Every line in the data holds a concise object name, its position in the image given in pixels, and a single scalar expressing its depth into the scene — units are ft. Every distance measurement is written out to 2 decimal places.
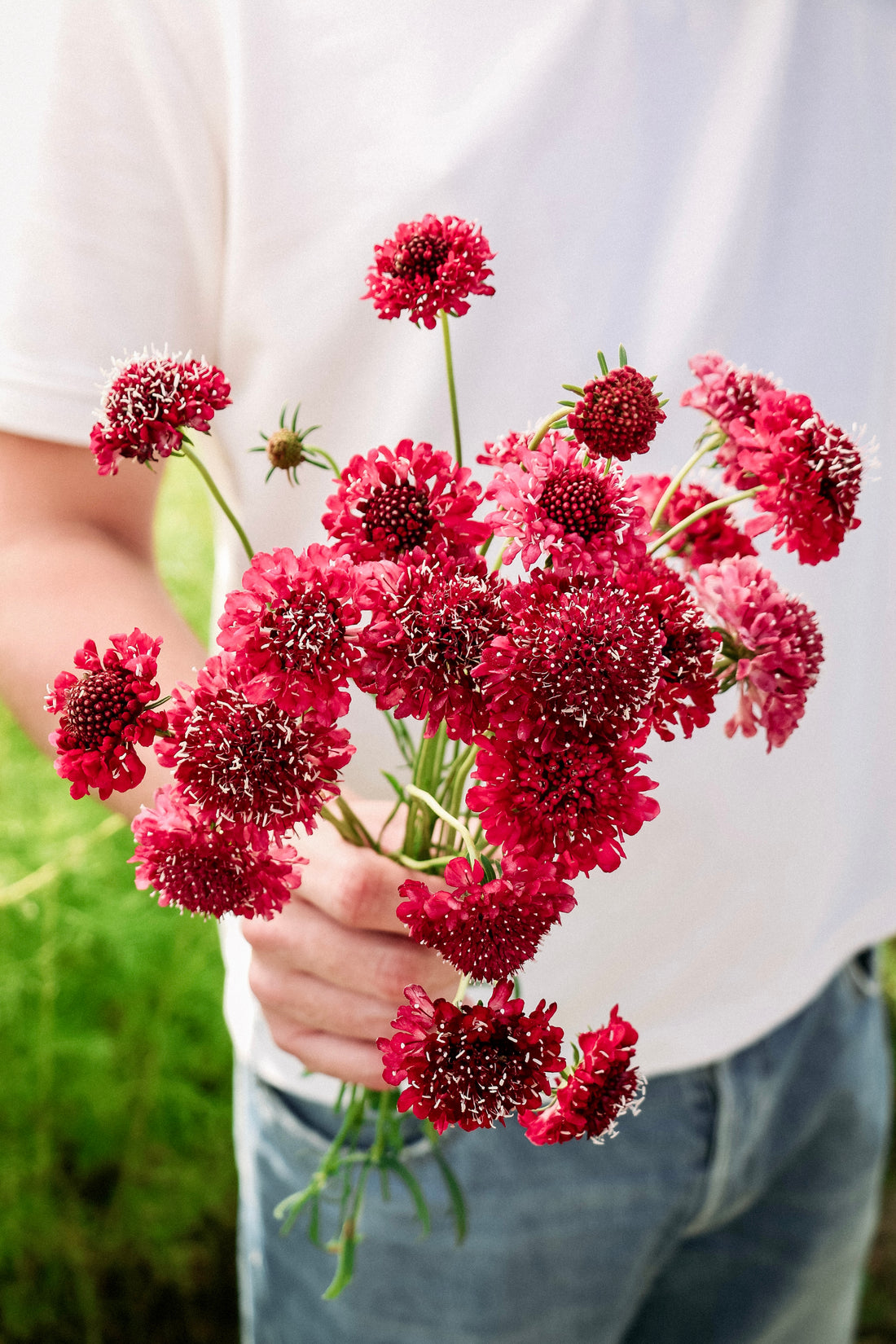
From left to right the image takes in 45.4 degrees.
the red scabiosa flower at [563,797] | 1.16
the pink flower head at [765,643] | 1.36
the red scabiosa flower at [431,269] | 1.41
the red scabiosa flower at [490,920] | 1.28
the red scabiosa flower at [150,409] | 1.33
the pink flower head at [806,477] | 1.28
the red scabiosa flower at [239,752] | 1.18
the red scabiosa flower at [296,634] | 1.15
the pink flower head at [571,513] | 1.19
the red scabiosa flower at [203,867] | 1.33
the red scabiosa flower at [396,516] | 1.25
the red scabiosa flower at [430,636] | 1.15
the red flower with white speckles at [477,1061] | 1.28
